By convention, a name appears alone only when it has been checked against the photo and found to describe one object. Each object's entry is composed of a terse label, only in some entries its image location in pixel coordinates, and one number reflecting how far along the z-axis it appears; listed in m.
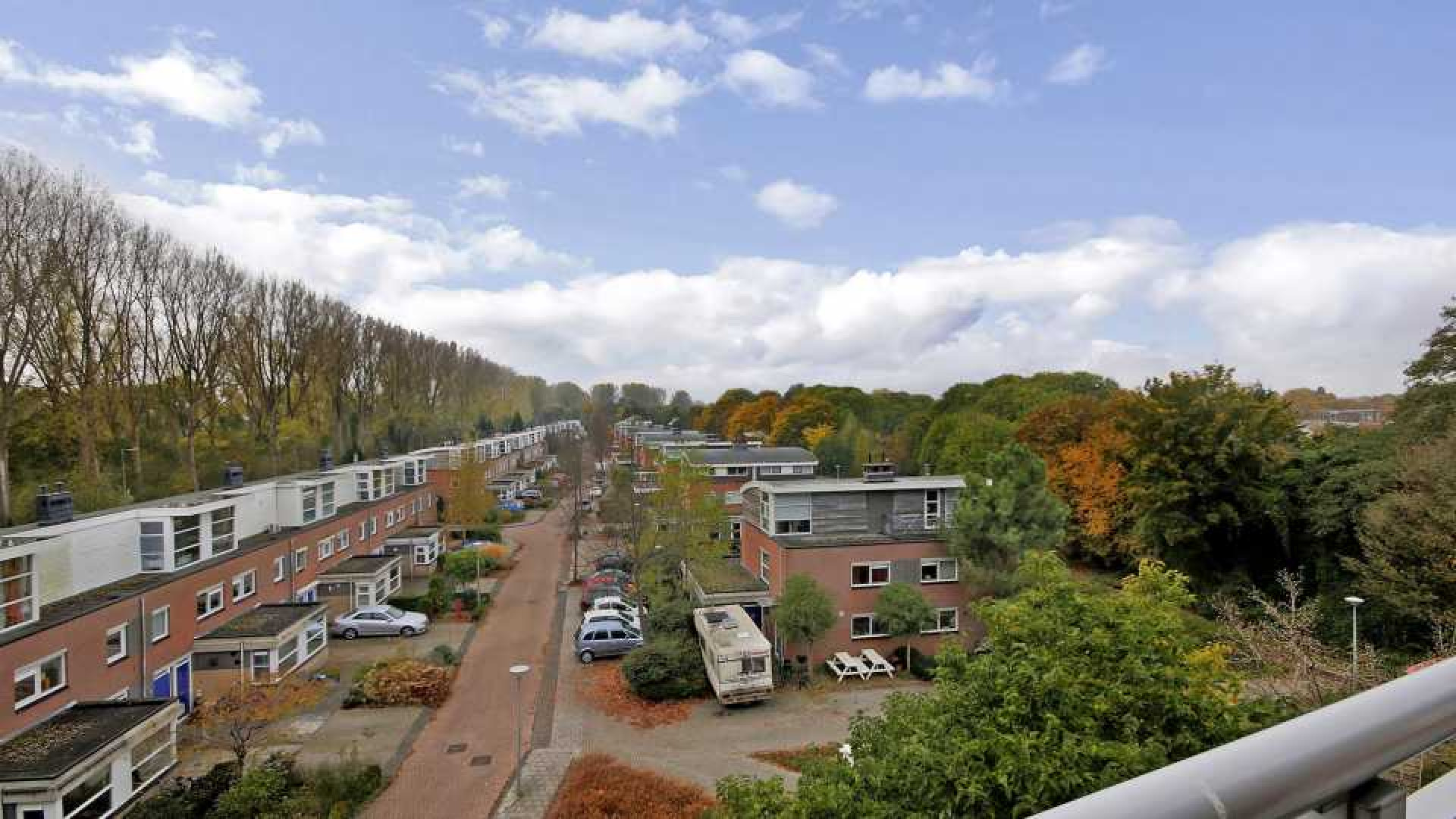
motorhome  18.08
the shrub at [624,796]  13.41
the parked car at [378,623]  24.19
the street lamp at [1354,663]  11.62
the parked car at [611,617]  23.25
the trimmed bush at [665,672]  18.92
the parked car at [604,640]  22.09
